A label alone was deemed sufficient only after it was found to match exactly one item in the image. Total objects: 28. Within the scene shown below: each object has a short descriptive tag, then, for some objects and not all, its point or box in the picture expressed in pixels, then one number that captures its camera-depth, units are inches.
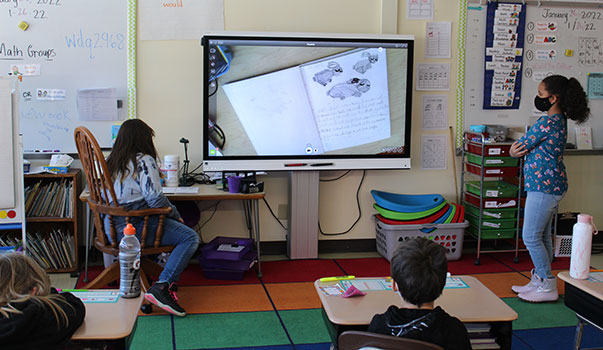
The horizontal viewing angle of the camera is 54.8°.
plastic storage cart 174.6
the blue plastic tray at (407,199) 179.0
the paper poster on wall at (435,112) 186.2
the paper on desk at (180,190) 155.6
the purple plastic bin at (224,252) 158.7
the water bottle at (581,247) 90.7
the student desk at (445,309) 79.1
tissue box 158.1
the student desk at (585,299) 87.2
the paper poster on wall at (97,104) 165.5
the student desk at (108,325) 69.9
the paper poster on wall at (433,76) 184.4
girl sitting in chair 131.0
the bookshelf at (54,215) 157.5
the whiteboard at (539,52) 186.5
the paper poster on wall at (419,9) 181.2
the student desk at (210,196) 154.2
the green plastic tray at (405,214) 175.2
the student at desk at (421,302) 67.2
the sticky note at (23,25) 159.6
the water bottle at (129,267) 82.4
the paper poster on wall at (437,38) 183.5
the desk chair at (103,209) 128.9
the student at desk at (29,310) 61.1
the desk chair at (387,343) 61.3
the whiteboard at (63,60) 160.7
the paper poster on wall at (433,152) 188.4
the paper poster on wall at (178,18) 167.8
